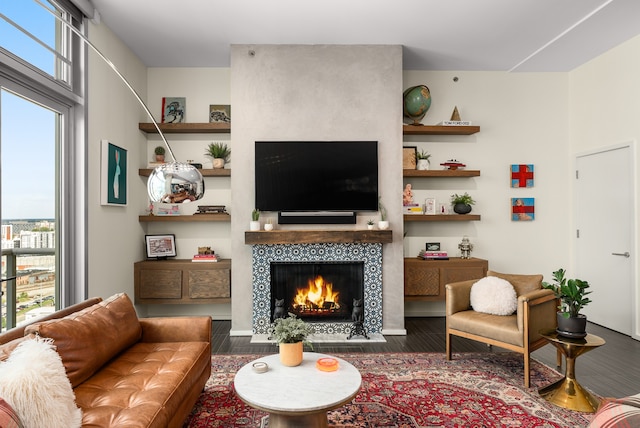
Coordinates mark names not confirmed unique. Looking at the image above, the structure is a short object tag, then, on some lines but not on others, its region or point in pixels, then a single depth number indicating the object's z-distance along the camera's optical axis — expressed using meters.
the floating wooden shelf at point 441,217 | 4.62
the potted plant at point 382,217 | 4.08
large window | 2.62
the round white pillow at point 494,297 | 3.23
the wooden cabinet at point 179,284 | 4.38
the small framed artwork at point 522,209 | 4.96
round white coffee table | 1.83
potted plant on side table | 2.62
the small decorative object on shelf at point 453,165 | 4.75
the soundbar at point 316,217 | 4.19
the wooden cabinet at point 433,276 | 4.52
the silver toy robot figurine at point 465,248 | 4.73
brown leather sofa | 1.78
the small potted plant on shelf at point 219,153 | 4.58
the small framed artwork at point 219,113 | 4.75
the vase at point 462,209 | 4.72
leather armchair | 2.87
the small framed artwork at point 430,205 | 4.85
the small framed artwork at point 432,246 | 4.76
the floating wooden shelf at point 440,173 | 4.61
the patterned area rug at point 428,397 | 2.40
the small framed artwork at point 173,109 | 4.75
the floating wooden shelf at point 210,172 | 4.47
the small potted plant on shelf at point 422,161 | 4.74
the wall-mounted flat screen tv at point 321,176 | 4.15
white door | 4.13
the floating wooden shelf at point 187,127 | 4.48
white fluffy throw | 1.38
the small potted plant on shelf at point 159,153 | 4.68
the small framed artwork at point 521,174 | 4.96
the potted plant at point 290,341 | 2.26
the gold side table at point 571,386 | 2.56
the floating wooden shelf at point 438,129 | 4.62
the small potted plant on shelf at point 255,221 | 4.03
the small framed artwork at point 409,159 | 4.77
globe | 4.59
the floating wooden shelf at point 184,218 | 4.47
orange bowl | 2.19
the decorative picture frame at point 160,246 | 4.60
